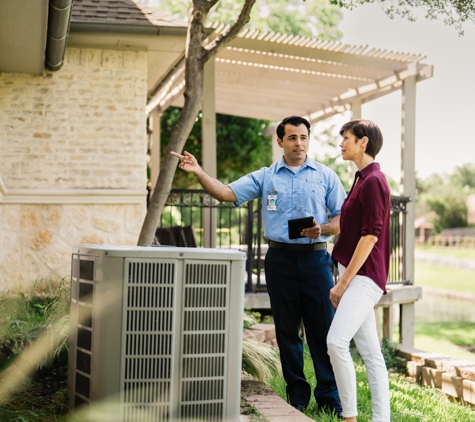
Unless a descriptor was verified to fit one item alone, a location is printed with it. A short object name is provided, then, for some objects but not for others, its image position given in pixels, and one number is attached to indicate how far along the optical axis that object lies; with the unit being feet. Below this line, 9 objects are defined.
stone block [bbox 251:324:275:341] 20.52
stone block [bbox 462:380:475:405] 21.97
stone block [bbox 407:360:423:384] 25.46
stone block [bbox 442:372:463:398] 22.77
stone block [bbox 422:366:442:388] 23.94
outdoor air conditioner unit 9.17
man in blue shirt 13.19
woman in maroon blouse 11.16
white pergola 29.14
